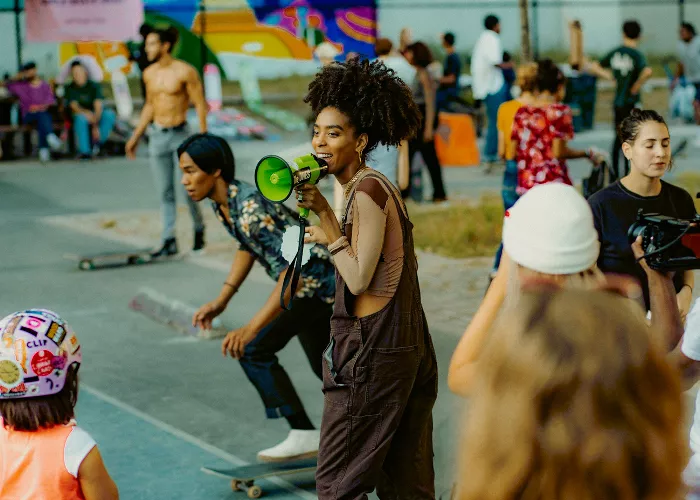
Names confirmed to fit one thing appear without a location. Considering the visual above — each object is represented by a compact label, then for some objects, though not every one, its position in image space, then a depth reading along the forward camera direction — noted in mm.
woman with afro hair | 3832
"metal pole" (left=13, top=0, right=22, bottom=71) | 20609
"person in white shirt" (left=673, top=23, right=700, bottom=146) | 19844
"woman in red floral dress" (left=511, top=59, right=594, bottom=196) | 8281
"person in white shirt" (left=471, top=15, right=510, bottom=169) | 16500
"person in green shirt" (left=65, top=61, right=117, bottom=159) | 19078
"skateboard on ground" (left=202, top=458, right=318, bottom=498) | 5109
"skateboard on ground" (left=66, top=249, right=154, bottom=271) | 10305
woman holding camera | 4992
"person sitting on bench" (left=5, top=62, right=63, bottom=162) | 18781
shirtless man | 10602
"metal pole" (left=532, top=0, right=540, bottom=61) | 24438
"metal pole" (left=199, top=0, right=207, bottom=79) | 21500
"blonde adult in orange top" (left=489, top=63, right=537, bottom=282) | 8445
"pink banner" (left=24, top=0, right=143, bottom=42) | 20203
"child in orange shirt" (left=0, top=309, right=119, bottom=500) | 3188
